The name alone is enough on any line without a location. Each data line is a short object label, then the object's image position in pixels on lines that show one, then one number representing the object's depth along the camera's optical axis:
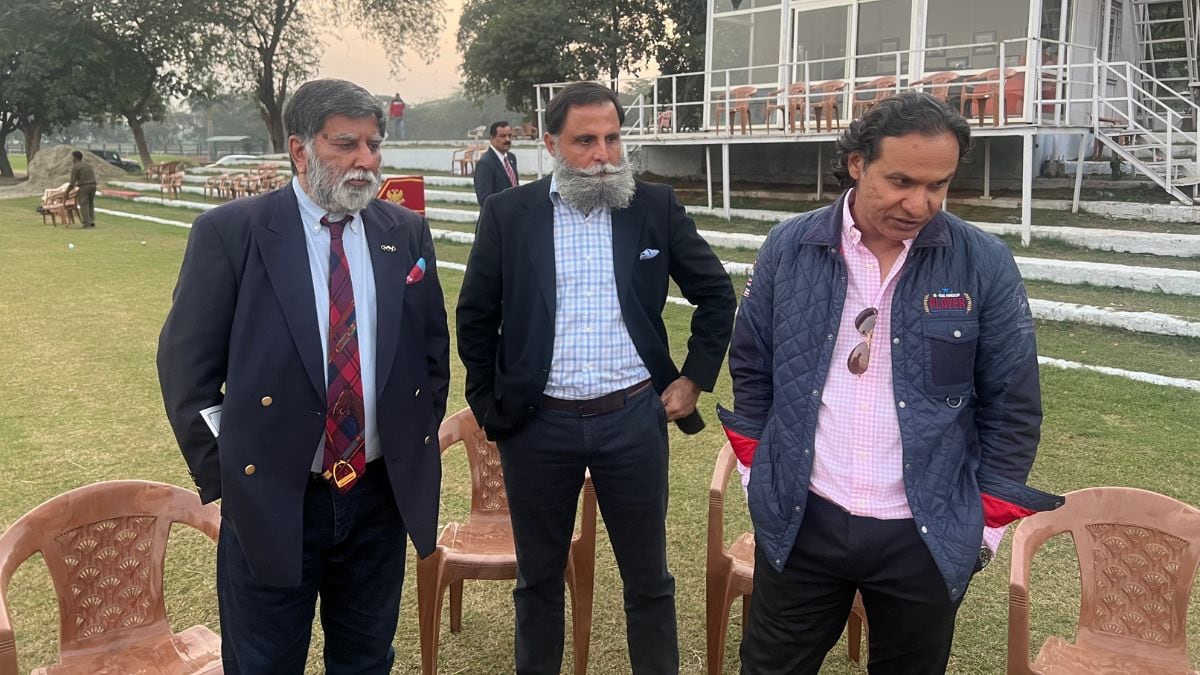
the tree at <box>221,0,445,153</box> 31.73
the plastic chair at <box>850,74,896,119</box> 12.38
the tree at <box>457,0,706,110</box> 23.89
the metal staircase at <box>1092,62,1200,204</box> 10.43
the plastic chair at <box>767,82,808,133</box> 13.26
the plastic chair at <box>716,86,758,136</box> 13.39
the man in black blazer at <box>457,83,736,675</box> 2.59
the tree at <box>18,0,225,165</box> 29.14
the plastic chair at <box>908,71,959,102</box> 11.45
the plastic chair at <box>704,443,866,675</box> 2.88
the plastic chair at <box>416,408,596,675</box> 2.97
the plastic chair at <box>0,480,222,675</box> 2.47
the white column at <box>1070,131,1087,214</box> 10.79
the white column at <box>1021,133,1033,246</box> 9.84
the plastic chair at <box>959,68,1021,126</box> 10.65
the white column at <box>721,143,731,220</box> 13.30
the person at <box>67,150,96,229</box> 17.33
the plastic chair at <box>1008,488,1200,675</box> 2.42
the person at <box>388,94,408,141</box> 31.78
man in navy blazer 2.03
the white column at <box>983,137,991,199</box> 12.08
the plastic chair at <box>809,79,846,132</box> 12.32
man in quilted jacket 1.90
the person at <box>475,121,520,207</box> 8.86
